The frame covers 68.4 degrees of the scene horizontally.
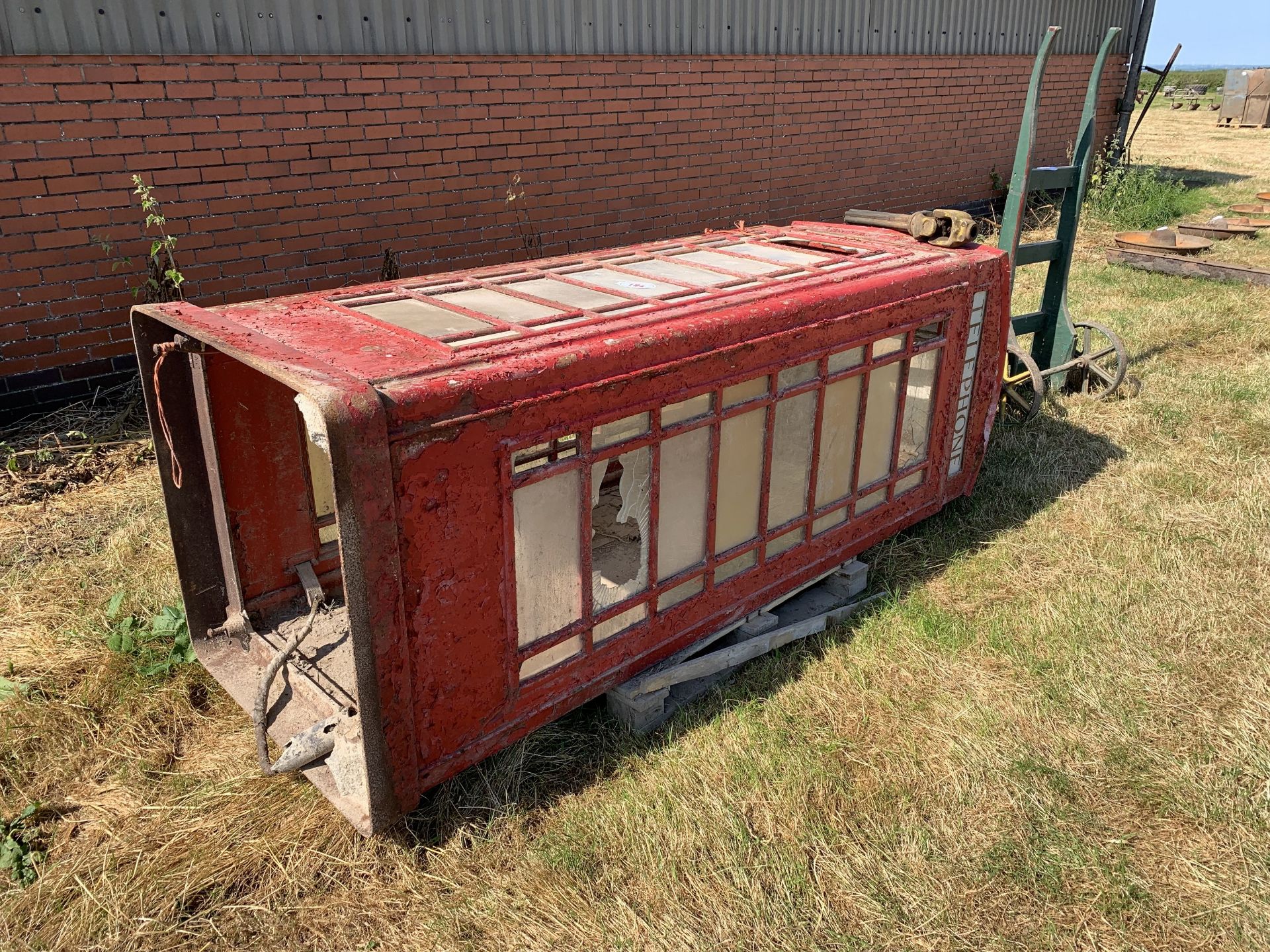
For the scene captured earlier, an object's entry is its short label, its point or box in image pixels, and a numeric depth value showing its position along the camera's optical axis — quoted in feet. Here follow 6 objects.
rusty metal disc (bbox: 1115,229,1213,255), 36.68
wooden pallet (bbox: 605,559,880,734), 12.51
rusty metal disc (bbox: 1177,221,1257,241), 41.55
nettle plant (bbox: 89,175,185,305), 19.42
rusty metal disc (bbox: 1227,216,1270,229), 44.24
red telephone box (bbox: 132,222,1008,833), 9.44
